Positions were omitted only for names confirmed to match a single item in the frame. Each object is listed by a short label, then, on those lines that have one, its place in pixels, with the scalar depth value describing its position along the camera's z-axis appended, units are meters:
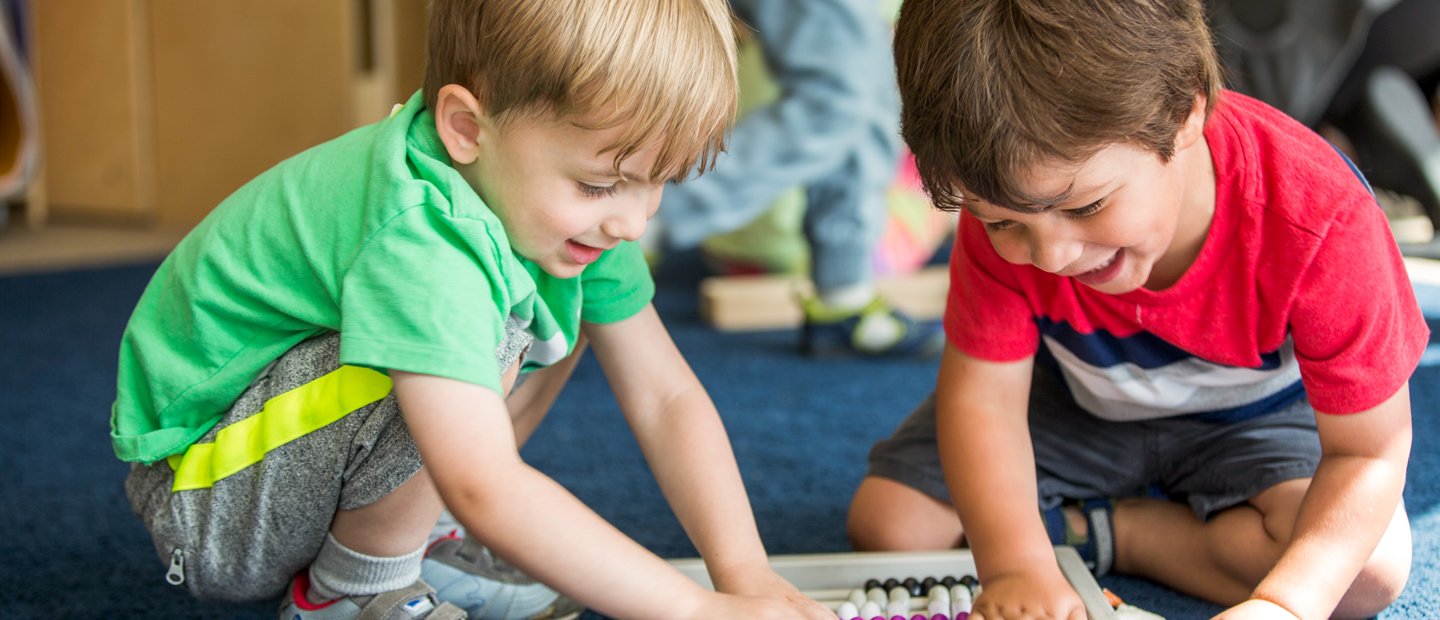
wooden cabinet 2.74
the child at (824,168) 1.66
